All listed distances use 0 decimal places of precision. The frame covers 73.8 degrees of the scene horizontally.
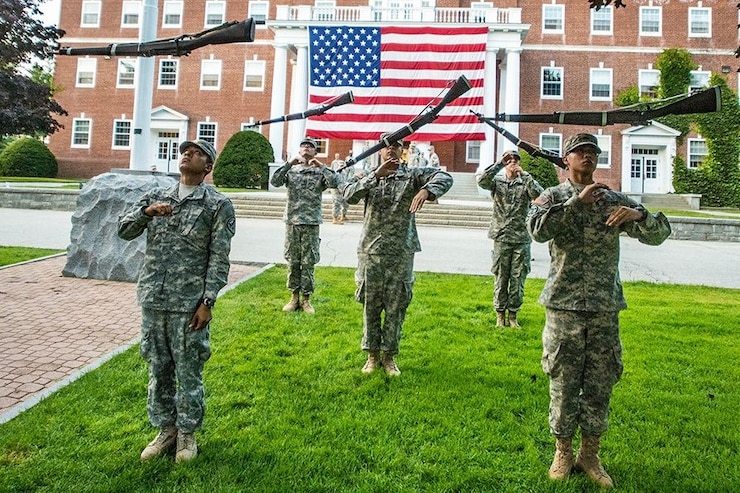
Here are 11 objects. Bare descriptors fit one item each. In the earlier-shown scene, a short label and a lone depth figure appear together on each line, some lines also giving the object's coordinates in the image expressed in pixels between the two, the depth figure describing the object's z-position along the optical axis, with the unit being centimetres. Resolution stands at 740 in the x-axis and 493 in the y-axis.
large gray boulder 826
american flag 2117
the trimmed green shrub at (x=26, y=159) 3041
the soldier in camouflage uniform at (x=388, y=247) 459
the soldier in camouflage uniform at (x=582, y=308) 294
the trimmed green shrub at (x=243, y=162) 2512
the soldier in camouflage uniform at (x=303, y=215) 662
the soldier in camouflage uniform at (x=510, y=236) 616
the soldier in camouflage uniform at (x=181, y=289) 307
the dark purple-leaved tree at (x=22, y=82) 1747
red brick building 2734
